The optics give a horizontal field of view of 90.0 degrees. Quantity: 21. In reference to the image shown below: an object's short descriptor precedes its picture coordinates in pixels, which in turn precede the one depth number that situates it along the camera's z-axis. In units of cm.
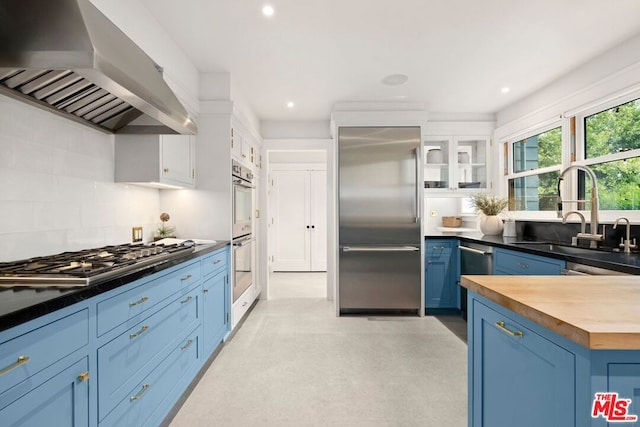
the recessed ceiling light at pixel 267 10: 201
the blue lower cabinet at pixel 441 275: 364
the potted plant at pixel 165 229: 273
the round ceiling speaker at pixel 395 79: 303
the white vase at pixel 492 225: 354
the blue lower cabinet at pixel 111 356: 87
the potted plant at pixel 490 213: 354
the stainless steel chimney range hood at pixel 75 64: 115
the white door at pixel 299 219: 636
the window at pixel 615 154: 241
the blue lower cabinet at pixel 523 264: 215
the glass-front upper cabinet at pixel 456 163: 407
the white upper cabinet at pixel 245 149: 306
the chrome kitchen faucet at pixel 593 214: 226
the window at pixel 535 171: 322
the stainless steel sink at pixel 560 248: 221
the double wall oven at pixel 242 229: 305
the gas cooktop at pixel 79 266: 112
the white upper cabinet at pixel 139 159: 219
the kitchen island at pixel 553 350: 70
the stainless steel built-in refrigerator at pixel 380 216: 358
